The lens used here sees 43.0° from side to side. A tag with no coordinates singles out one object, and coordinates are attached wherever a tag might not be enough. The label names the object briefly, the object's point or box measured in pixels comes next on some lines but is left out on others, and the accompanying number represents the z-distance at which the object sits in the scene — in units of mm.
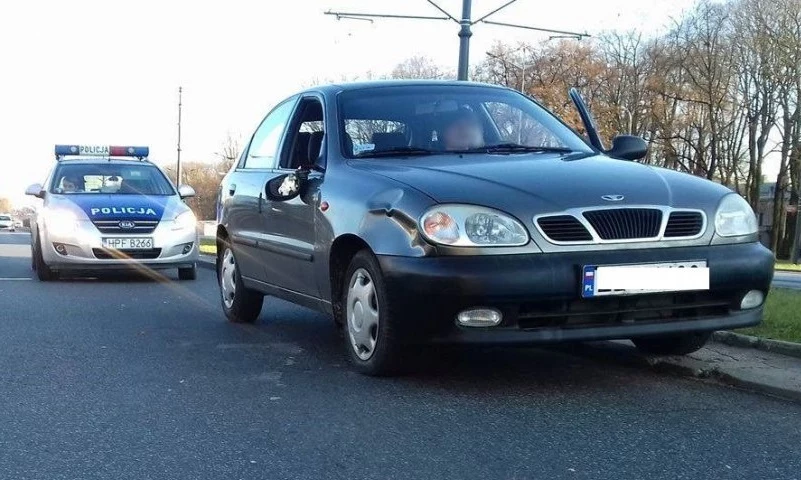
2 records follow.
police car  11695
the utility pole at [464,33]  16500
